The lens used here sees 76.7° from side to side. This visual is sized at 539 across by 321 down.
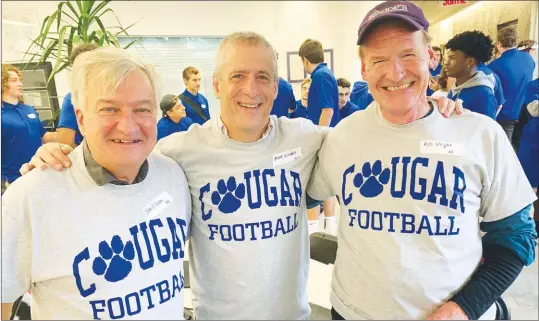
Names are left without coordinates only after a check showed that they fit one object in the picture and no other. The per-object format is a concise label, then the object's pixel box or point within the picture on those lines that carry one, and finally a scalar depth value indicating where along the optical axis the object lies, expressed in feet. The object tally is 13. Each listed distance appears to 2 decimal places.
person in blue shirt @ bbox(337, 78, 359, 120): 7.77
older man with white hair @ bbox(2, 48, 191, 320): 2.75
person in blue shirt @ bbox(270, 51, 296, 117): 5.98
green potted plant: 5.08
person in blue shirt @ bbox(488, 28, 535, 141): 6.48
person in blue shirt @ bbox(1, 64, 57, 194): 6.23
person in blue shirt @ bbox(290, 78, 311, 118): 8.41
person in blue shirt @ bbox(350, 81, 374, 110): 6.51
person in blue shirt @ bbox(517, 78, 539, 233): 9.10
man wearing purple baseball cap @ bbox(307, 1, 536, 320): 3.23
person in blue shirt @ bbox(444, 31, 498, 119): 6.19
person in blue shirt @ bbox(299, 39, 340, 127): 8.27
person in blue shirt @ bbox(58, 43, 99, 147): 4.73
